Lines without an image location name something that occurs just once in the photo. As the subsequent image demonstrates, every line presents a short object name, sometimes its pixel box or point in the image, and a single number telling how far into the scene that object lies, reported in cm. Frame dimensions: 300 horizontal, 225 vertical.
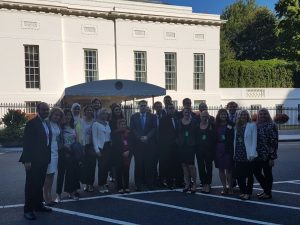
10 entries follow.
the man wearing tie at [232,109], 614
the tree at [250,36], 3484
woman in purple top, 560
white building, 1825
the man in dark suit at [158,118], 610
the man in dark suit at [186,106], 592
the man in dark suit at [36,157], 451
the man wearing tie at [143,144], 602
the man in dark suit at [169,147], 598
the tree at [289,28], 2355
